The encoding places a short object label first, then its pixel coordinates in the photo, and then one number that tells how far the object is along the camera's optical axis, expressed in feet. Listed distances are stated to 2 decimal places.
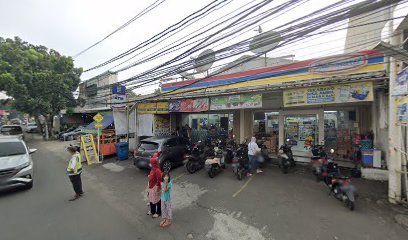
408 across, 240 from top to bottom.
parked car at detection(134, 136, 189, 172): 25.71
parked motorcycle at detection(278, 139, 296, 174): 23.72
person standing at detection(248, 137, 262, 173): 23.40
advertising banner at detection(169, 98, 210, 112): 29.37
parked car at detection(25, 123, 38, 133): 94.73
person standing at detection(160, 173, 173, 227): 13.41
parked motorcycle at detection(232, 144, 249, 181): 22.26
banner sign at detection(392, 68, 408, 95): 13.11
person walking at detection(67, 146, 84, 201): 17.69
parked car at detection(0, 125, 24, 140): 57.63
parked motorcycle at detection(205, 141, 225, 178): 23.17
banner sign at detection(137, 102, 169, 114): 34.46
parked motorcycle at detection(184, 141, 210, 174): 25.68
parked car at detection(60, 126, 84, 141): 64.54
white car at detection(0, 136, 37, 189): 18.13
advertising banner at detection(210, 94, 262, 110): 24.68
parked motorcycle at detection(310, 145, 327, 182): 20.01
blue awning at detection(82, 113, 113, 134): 41.66
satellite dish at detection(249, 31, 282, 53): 14.77
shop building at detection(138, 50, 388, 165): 19.79
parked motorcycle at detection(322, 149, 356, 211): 14.78
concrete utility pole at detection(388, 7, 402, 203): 15.31
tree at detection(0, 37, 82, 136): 51.37
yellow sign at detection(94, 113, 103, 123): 32.61
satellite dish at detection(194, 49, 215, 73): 21.51
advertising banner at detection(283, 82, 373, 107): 18.35
